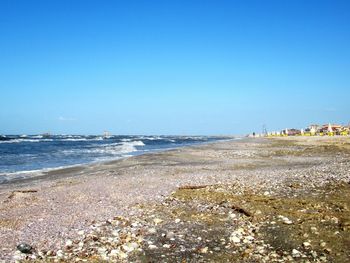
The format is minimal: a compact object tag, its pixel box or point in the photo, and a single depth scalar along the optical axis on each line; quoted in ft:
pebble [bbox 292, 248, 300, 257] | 23.71
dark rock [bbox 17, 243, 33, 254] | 25.55
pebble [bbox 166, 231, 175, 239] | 28.23
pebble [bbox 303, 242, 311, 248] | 25.04
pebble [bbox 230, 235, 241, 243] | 26.52
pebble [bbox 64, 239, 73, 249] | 26.48
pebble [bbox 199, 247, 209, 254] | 24.90
